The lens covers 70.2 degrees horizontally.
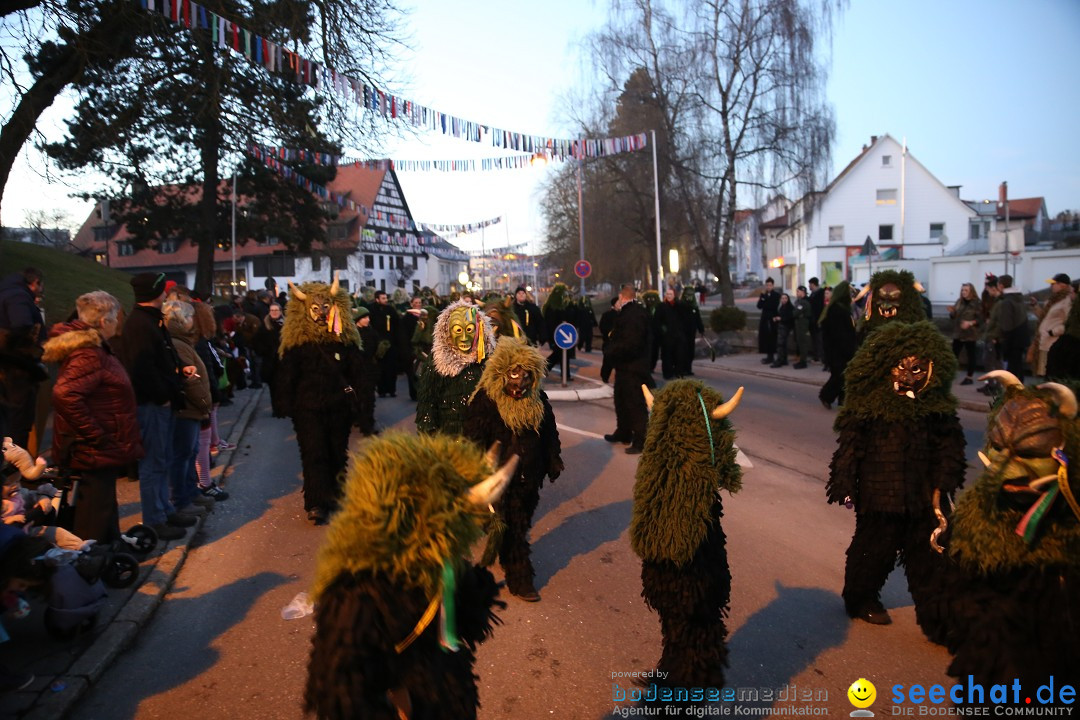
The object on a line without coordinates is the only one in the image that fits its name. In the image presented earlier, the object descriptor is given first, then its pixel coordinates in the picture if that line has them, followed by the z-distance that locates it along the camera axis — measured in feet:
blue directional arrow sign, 45.98
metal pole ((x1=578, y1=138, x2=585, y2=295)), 108.88
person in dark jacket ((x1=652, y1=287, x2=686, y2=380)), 52.43
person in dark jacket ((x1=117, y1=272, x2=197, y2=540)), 20.42
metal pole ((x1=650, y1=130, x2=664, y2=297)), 84.58
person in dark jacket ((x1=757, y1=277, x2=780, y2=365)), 63.05
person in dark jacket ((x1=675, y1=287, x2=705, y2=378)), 55.57
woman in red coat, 17.15
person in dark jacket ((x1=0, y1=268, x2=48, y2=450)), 18.11
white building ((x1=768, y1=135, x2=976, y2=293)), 170.09
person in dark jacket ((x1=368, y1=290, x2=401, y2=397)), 48.21
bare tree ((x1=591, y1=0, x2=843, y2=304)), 91.40
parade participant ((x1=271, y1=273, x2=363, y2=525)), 23.07
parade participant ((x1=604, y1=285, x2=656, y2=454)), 30.86
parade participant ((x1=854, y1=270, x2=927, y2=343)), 25.89
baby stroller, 15.05
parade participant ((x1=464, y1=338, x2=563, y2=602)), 17.22
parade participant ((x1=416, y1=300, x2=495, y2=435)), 20.47
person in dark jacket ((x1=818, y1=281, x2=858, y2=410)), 38.06
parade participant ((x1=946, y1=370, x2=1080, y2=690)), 9.29
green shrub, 78.43
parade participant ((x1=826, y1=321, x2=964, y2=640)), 14.52
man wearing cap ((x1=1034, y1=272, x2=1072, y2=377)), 34.09
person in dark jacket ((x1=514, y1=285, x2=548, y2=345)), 56.29
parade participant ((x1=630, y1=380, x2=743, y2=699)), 11.81
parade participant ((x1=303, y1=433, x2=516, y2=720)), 7.55
